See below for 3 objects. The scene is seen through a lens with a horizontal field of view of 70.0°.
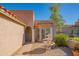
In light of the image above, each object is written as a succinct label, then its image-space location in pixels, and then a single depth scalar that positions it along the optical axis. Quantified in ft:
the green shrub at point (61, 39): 13.06
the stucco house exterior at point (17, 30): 7.11
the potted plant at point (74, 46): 9.20
